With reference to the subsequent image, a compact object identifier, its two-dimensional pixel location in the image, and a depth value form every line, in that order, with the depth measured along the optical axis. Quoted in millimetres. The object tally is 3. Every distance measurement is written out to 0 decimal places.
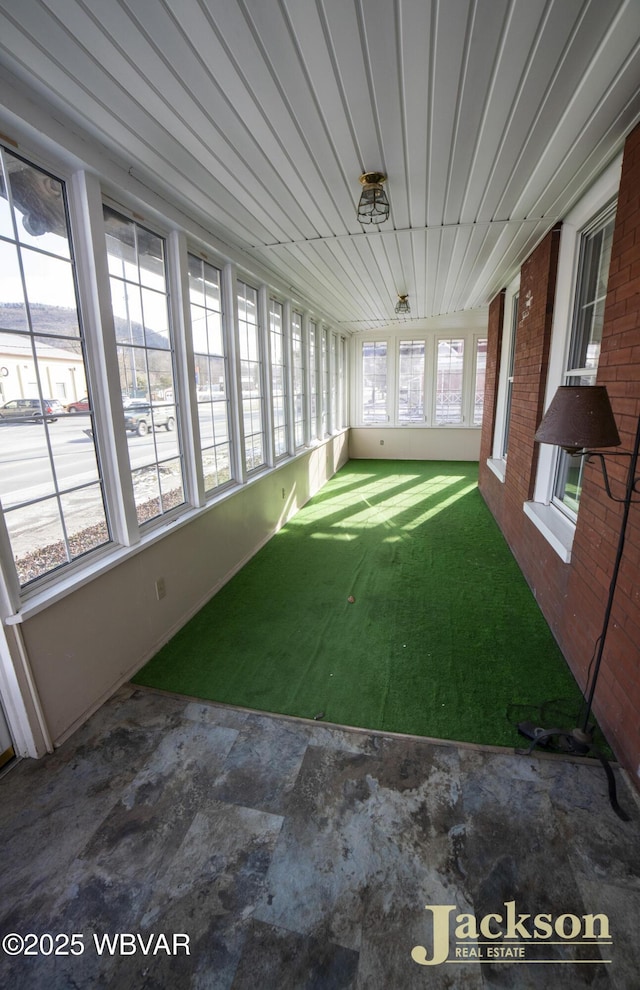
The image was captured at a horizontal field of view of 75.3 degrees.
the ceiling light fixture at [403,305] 5542
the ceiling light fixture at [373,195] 2369
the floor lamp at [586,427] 1585
